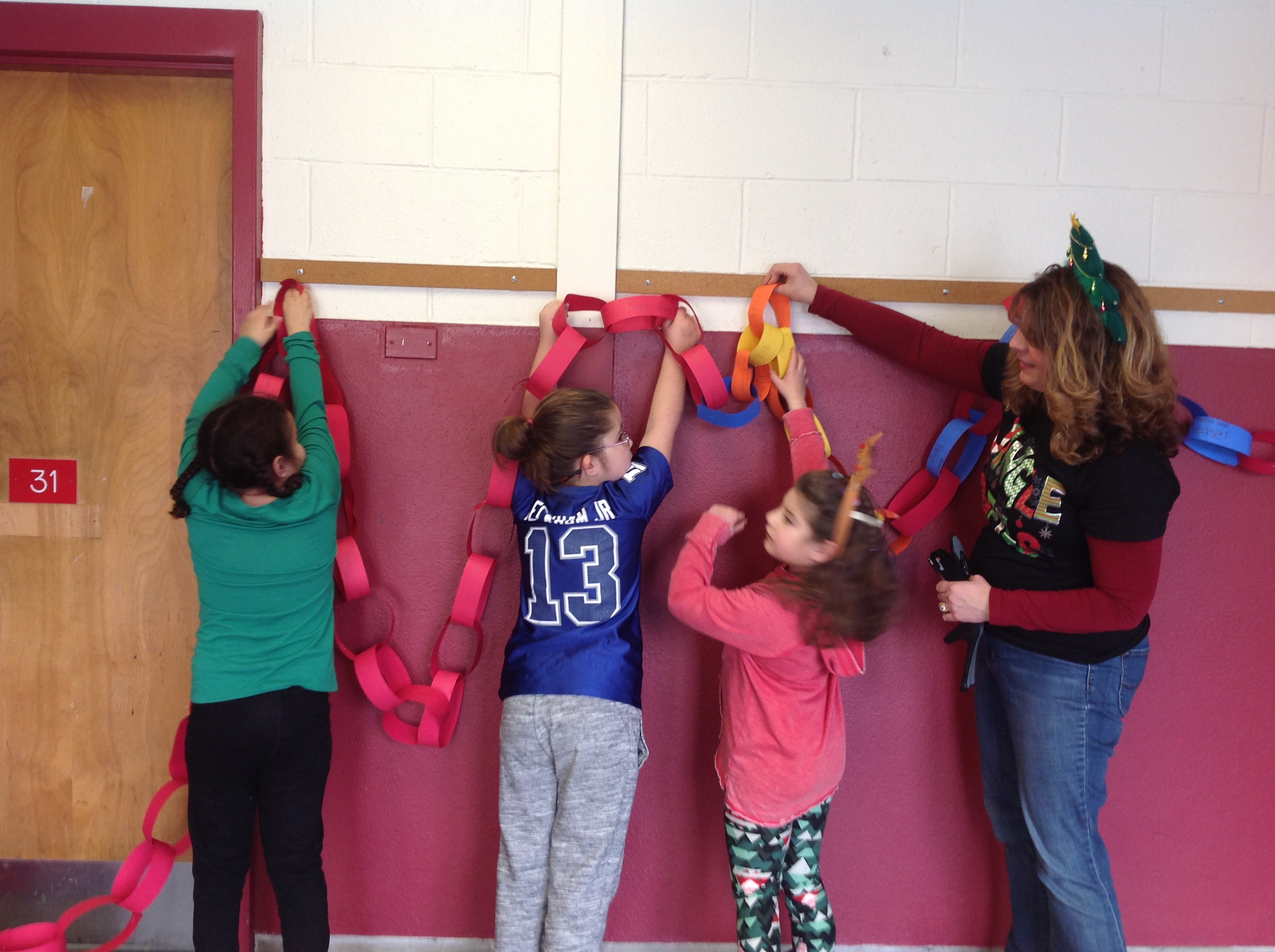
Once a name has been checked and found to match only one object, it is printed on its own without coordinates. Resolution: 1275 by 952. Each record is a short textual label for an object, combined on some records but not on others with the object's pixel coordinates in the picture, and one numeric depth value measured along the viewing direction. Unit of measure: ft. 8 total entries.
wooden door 6.43
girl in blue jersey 5.41
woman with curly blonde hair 4.97
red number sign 6.63
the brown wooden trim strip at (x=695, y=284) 6.12
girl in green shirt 5.35
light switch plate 6.20
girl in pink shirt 5.13
